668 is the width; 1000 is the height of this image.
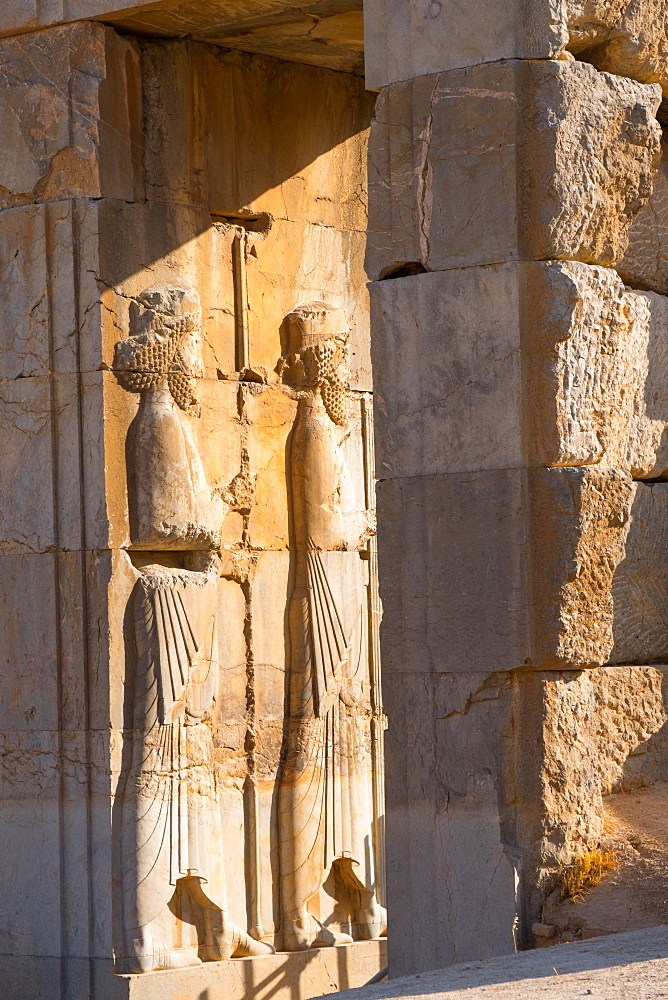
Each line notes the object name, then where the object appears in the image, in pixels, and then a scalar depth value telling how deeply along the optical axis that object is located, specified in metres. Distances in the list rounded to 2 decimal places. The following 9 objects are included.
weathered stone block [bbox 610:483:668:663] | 13.72
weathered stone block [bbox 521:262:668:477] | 12.85
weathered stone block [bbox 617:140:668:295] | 14.21
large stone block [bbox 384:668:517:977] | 12.75
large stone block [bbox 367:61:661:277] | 12.91
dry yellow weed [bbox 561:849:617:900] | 12.71
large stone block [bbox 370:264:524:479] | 12.90
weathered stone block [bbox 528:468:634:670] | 12.78
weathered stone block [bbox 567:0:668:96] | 13.26
